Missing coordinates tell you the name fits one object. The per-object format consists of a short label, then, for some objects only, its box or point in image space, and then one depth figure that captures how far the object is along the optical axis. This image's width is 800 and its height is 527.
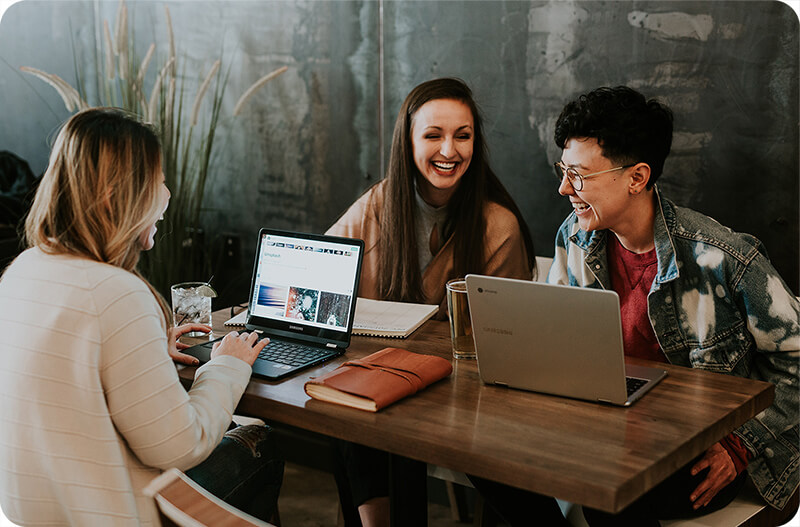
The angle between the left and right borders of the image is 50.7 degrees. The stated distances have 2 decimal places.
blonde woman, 1.37
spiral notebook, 2.00
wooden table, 1.26
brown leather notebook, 1.52
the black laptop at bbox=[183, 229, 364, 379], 1.90
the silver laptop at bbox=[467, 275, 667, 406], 1.47
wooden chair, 1.36
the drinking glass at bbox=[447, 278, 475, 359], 1.81
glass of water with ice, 2.06
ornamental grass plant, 3.13
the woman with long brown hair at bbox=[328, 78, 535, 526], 2.43
